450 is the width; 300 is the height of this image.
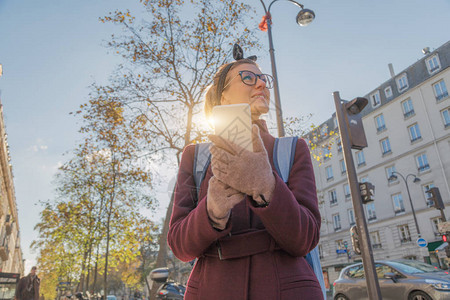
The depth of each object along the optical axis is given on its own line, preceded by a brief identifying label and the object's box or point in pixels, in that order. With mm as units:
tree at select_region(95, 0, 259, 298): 12812
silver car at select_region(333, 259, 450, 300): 7047
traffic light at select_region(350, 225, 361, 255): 6237
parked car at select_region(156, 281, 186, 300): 7891
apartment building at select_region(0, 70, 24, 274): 25320
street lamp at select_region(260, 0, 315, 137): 7574
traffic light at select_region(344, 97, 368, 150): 6160
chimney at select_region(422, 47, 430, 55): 33344
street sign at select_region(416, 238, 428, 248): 17047
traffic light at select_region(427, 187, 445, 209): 12578
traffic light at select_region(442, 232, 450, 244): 11666
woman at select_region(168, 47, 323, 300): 843
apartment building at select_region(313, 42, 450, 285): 27172
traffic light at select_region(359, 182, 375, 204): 6074
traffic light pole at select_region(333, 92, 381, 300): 5223
